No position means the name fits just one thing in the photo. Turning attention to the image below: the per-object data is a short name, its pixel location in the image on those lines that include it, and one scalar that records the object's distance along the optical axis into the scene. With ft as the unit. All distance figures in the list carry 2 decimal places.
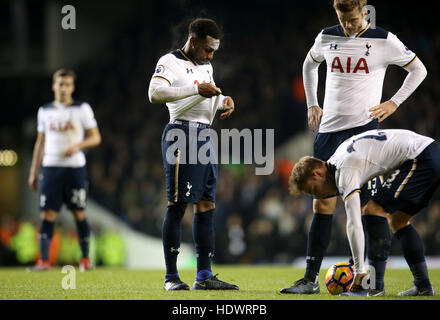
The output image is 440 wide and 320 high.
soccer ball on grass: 33.73
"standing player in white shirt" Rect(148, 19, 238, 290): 35.40
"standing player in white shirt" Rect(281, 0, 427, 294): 34.68
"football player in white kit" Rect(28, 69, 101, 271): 54.13
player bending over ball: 31.37
